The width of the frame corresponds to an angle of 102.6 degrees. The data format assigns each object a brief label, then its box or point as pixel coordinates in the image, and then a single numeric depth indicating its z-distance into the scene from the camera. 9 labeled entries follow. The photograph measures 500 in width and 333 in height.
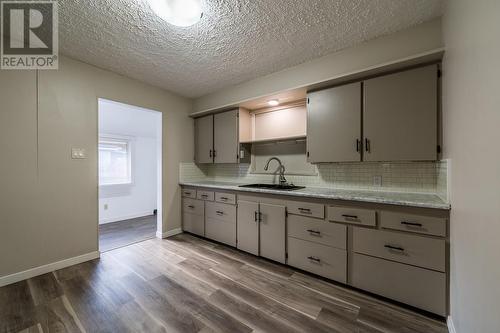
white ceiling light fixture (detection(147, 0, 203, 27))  1.38
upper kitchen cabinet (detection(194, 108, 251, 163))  3.10
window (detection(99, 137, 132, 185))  4.28
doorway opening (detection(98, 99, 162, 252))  3.38
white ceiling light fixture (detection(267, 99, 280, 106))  2.82
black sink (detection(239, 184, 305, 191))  2.70
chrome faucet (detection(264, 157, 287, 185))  2.92
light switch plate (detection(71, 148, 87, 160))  2.39
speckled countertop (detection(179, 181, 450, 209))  1.56
